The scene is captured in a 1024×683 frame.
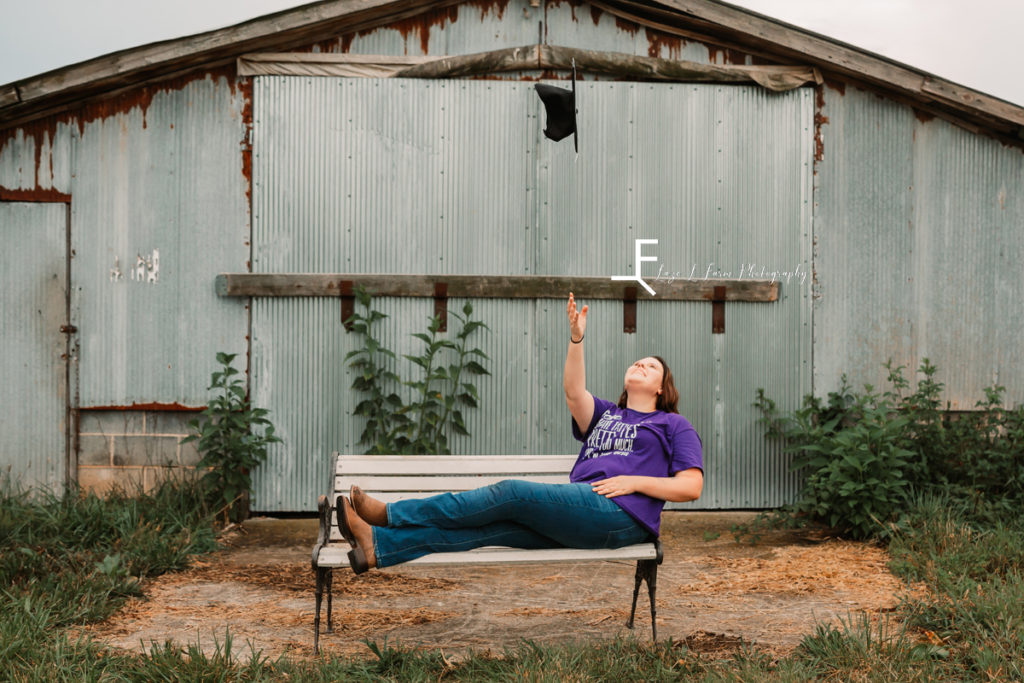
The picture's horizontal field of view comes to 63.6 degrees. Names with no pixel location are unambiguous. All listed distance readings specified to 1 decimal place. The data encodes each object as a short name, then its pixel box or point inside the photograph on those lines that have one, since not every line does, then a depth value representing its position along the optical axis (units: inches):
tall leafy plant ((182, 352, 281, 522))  240.1
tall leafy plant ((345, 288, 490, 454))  251.9
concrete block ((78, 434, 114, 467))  253.8
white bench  179.6
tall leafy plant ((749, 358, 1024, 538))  228.4
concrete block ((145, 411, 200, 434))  255.3
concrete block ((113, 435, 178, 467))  254.2
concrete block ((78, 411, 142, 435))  254.2
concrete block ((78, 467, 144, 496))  253.0
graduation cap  245.0
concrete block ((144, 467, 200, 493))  250.8
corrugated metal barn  254.2
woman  140.9
